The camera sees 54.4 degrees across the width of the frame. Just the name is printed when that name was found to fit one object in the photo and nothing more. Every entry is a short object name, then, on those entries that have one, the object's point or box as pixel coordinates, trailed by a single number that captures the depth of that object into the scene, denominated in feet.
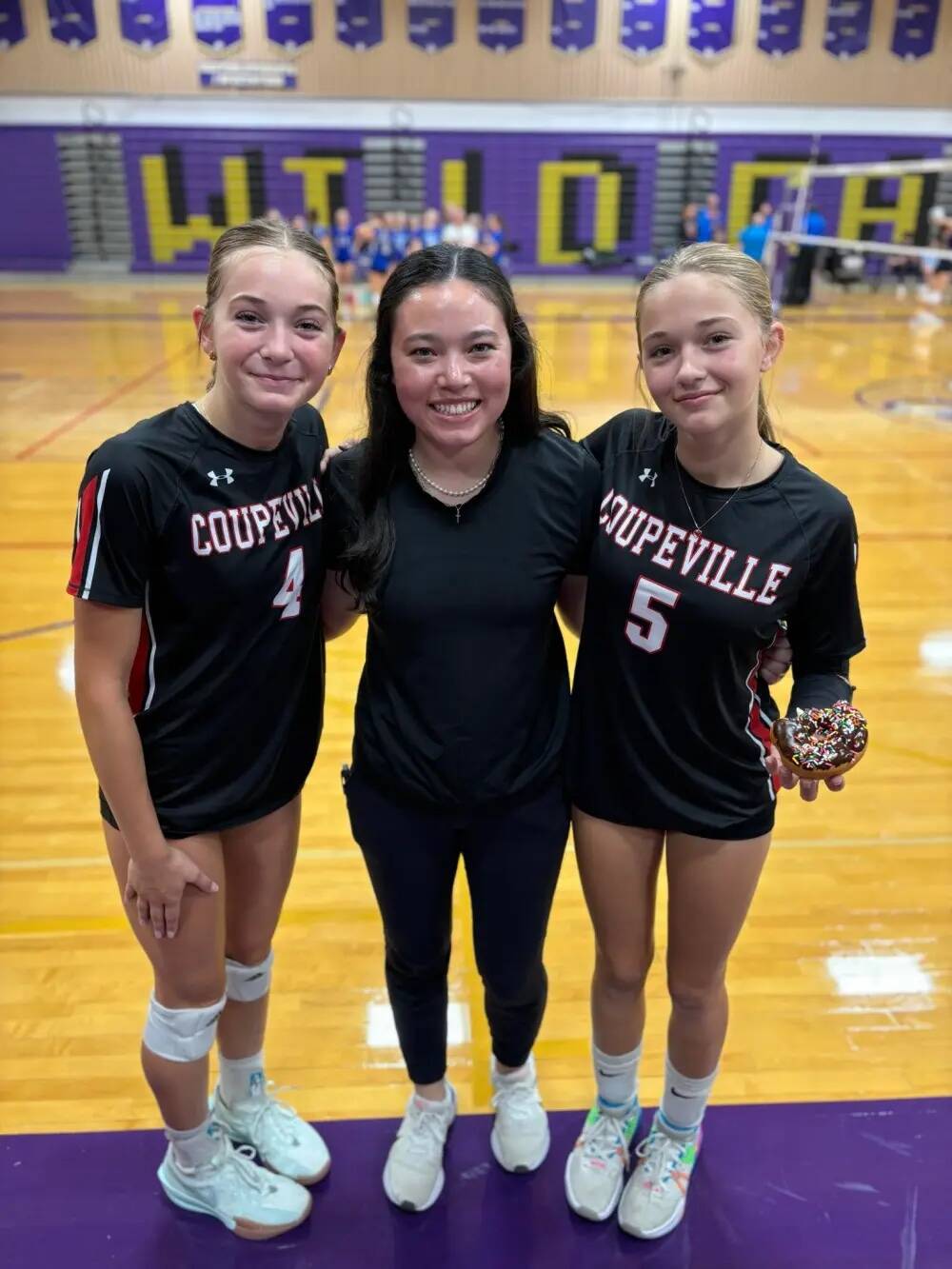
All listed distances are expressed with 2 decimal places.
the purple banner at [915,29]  56.34
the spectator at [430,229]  51.96
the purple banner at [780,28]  55.88
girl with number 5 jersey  4.68
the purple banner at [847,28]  55.88
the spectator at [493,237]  56.39
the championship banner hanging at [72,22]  53.57
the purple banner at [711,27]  55.77
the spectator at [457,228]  50.19
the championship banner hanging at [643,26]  55.57
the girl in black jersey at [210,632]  4.57
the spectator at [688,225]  53.72
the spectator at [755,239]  44.06
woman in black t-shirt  4.79
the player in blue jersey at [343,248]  53.16
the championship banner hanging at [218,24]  54.70
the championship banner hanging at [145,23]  54.03
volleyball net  49.47
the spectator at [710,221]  53.16
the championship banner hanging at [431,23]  55.26
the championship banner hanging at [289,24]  54.95
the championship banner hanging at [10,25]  53.47
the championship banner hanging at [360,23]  55.18
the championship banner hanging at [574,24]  55.42
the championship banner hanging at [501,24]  55.26
